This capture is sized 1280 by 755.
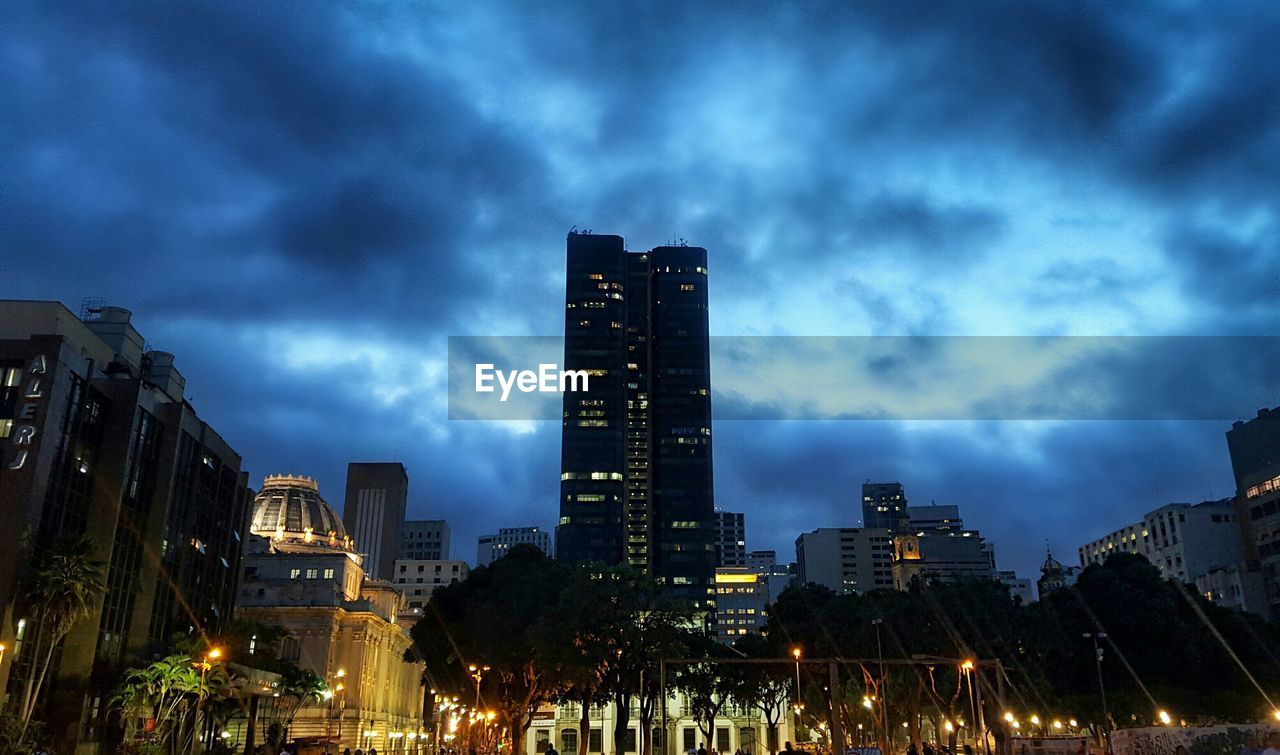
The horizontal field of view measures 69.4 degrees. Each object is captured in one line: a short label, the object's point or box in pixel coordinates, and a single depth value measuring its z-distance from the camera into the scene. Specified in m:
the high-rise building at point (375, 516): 192.00
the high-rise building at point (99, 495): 48.41
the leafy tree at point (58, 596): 46.97
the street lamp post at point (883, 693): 54.41
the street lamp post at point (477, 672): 68.41
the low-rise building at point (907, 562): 191.00
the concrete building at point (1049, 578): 122.44
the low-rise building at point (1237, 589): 115.06
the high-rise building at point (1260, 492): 110.38
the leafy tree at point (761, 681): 80.19
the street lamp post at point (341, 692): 95.88
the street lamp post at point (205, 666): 50.91
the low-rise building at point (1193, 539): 134.75
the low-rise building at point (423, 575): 175.25
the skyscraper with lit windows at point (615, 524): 192.50
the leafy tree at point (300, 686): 74.62
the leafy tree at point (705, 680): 84.88
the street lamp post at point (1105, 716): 54.69
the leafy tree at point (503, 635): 61.78
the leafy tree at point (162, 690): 52.53
